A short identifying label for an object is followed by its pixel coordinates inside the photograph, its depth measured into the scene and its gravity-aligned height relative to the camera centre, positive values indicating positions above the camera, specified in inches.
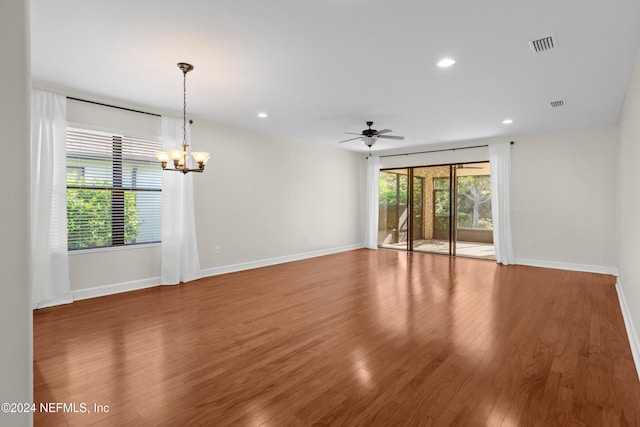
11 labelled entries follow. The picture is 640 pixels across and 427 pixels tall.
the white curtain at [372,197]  352.2 +20.6
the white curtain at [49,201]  153.3 +8.1
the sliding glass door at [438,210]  295.0 +5.7
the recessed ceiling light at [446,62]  127.0 +63.5
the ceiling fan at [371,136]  213.9 +56.3
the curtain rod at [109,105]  167.4 +64.3
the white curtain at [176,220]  198.4 -2.3
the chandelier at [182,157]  135.5 +27.3
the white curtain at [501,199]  267.6 +13.7
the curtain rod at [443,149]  285.8 +65.0
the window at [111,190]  170.2 +15.9
